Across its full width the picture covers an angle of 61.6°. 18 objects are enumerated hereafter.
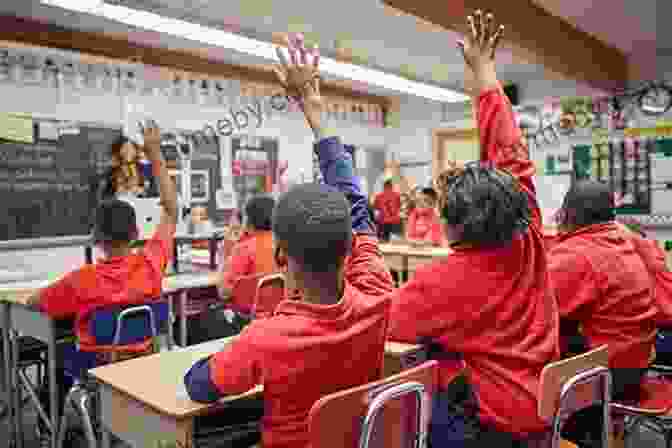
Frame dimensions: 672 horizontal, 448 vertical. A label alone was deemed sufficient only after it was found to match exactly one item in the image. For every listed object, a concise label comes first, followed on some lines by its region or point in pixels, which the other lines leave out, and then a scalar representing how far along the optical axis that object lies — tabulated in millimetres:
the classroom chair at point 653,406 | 1778
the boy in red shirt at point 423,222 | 5777
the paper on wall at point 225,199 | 6398
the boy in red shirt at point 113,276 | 2205
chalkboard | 4770
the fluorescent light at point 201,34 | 3528
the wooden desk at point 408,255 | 4832
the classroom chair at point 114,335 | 2217
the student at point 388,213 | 7863
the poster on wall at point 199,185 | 6121
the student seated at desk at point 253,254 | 3119
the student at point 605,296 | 1757
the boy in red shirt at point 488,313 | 1319
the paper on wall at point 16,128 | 4762
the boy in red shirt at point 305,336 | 1080
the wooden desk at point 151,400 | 1214
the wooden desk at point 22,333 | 2359
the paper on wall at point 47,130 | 5000
